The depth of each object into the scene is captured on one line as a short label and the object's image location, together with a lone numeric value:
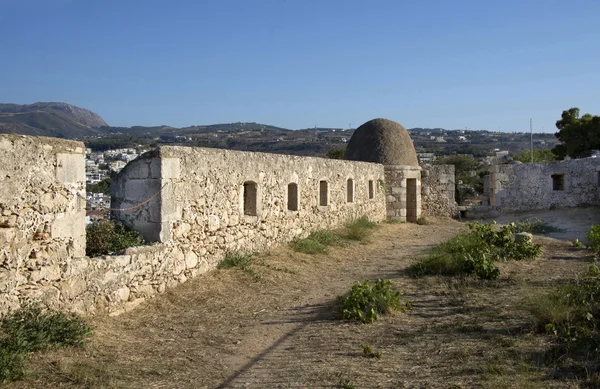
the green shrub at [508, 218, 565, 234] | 13.58
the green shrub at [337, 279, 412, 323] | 5.68
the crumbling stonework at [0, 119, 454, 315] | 4.67
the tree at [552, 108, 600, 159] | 23.34
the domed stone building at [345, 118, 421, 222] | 16.62
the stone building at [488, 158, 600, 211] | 18.39
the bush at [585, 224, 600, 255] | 8.91
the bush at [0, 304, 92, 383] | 3.77
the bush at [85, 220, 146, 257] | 6.17
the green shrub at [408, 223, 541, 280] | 7.73
